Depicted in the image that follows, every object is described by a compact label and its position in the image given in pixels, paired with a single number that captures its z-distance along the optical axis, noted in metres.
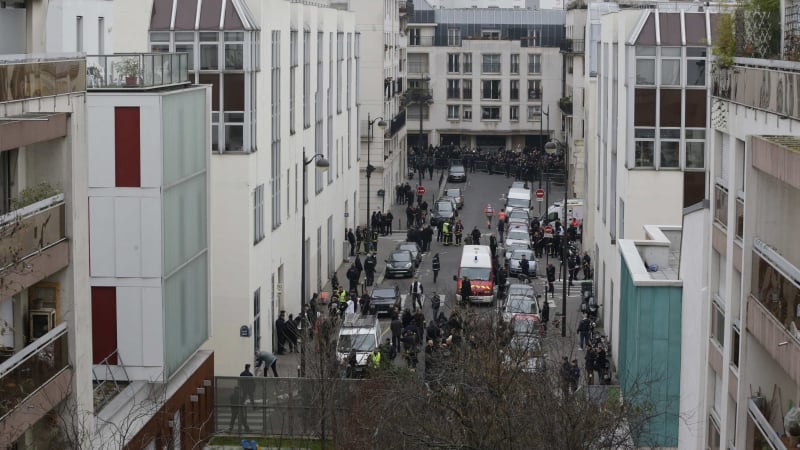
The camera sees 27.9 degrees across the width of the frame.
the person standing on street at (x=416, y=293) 50.49
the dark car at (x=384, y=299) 50.66
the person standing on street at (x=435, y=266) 57.56
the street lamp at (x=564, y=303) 46.45
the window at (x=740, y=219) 22.80
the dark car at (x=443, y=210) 75.94
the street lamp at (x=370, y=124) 75.22
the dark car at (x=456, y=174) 98.25
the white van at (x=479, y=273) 53.66
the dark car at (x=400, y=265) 59.97
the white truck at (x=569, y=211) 71.62
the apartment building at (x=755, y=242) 19.64
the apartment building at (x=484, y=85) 113.38
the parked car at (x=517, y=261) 59.44
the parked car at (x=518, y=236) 65.54
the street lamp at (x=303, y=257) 36.53
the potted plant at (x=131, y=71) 31.50
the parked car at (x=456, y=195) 84.00
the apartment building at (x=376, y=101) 79.00
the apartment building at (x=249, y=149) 42.12
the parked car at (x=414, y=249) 62.07
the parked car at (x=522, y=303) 45.88
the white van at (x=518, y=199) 79.19
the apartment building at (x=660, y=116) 45.03
